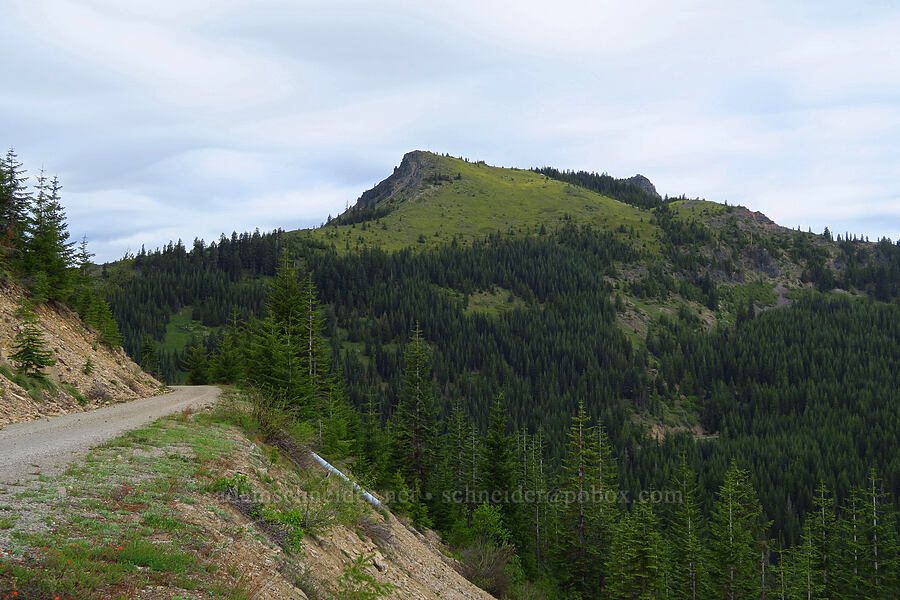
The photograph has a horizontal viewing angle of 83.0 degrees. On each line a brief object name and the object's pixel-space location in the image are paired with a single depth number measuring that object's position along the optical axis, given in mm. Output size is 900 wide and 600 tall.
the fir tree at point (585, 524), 44312
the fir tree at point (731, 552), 42906
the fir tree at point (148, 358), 79812
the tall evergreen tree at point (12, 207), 34531
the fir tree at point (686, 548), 45028
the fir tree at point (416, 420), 42969
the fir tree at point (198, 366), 63344
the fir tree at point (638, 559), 38312
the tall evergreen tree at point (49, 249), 34250
